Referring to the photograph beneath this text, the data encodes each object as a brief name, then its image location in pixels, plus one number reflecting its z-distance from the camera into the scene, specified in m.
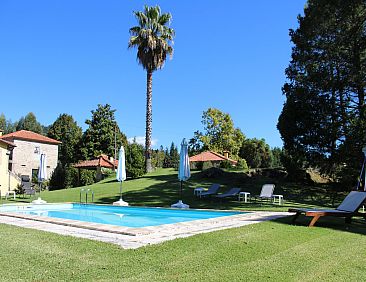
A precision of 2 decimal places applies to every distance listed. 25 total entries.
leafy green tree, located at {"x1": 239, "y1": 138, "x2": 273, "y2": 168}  57.44
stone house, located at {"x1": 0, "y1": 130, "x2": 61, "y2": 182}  38.03
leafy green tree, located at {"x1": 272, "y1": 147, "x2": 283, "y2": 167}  62.03
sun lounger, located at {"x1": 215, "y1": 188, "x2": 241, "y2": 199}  17.31
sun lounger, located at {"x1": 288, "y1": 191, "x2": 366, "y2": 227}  8.60
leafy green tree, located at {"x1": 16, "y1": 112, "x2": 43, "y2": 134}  72.38
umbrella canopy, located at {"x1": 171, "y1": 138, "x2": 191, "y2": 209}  15.57
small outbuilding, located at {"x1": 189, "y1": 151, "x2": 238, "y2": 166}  33.88
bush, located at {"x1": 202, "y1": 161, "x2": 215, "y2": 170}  33.72
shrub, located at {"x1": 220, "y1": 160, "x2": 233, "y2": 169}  34.50
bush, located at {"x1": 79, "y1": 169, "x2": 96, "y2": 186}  33.94
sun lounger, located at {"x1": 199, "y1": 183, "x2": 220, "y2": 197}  18.53
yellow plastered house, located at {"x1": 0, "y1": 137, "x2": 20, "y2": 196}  28.39
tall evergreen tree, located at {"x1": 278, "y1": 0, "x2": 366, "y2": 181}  18.16
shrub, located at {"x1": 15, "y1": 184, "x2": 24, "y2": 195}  25.80
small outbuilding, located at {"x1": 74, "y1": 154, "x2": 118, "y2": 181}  37.00
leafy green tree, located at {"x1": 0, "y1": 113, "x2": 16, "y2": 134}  73.73
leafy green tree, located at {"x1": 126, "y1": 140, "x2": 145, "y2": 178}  29.81
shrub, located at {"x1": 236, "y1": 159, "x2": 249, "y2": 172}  38.01
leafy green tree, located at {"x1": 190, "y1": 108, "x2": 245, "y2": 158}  49.03
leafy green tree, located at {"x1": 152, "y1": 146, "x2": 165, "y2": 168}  81.94
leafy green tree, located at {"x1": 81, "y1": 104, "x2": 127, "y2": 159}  45.38
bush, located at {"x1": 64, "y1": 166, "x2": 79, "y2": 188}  33.44
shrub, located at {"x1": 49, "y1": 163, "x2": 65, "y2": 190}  34.66
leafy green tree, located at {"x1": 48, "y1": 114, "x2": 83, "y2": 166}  51.59
